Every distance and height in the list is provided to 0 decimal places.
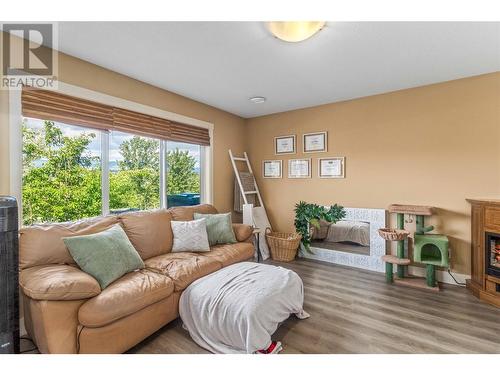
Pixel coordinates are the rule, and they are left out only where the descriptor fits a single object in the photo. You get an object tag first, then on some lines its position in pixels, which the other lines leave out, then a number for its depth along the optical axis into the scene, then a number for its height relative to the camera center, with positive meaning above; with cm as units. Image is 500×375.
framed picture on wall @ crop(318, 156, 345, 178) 353 +30
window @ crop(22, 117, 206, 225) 213 +16
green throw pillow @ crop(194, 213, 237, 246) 289 -50
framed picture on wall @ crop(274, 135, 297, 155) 394 +71
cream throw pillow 261 -54
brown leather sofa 144 -71
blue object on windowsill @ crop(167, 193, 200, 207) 331 -18
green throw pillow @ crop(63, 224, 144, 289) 174 -52
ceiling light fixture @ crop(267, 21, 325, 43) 162 +109
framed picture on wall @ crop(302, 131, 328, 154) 366 +70
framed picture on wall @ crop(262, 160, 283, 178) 411 +32
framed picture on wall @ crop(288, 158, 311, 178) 383 +31
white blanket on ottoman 158 -86
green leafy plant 348 -43
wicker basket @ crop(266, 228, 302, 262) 358 -89
